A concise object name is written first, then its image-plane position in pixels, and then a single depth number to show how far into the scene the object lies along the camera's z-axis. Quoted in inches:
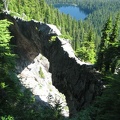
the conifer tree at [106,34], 1476.4
